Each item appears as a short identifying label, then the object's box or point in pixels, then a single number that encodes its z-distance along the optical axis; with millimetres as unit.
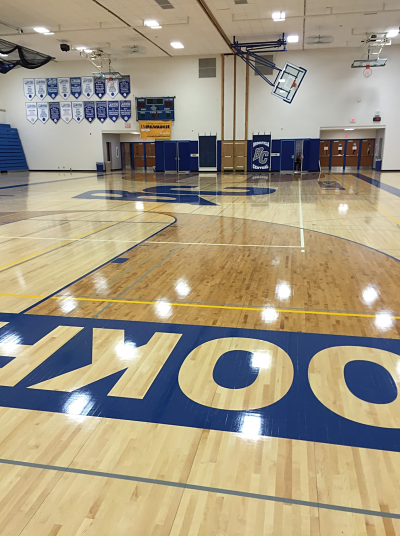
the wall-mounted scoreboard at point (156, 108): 27547
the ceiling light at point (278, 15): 18870
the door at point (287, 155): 26859
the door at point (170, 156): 28391
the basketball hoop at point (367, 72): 25000
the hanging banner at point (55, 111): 29250
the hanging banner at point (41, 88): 29012
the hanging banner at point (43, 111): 29438
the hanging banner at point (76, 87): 28517
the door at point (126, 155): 30703
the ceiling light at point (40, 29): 20577
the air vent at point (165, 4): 17325
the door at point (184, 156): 28172
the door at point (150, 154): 29772
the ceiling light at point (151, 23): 19914
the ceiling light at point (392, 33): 21069
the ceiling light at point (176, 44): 23438
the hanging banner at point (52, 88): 28859
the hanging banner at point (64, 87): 28656
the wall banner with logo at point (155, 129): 27984
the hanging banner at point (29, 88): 29234
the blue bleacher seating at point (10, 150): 28656
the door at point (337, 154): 27578
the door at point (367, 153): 27656
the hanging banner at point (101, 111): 28547
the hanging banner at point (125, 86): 27812
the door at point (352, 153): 27641
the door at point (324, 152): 27547
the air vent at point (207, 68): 26400
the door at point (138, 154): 30250
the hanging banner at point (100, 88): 28172
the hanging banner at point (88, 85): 28344
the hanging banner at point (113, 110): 28344
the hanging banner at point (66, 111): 29066
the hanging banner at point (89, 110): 28719
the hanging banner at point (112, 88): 27953
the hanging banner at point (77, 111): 28938
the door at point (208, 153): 27602
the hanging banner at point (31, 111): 29641
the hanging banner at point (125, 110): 28159
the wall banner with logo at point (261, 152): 26953
